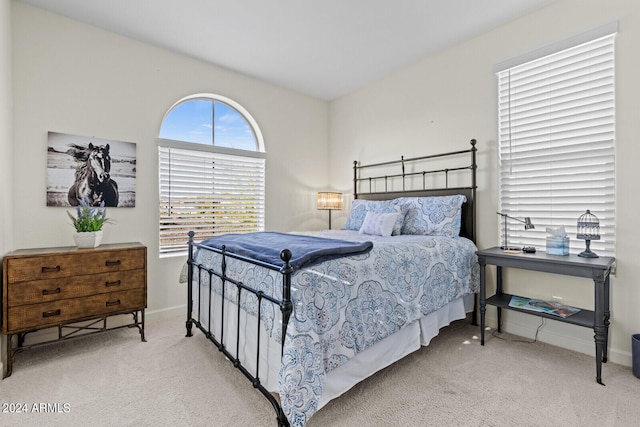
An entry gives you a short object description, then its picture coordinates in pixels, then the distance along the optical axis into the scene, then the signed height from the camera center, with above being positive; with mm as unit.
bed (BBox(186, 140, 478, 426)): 1484 -514
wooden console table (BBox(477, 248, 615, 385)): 2033 -423
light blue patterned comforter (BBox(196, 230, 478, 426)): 1416 -535
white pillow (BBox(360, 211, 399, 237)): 3037 -121
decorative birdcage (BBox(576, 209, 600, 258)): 2277 -137
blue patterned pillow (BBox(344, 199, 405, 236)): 3307 +19
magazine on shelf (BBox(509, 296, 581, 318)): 2279 -729
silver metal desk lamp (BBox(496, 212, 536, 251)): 2596 -124
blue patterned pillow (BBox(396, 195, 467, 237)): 2967 -39
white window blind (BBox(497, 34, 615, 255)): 2391 +595
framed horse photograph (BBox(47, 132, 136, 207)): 2688 +366
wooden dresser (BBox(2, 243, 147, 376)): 2145 -585
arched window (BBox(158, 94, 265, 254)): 3369 +477
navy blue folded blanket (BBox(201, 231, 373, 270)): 1658 -220
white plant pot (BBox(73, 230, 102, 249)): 2533 -231
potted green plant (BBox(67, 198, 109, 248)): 2539 -119
